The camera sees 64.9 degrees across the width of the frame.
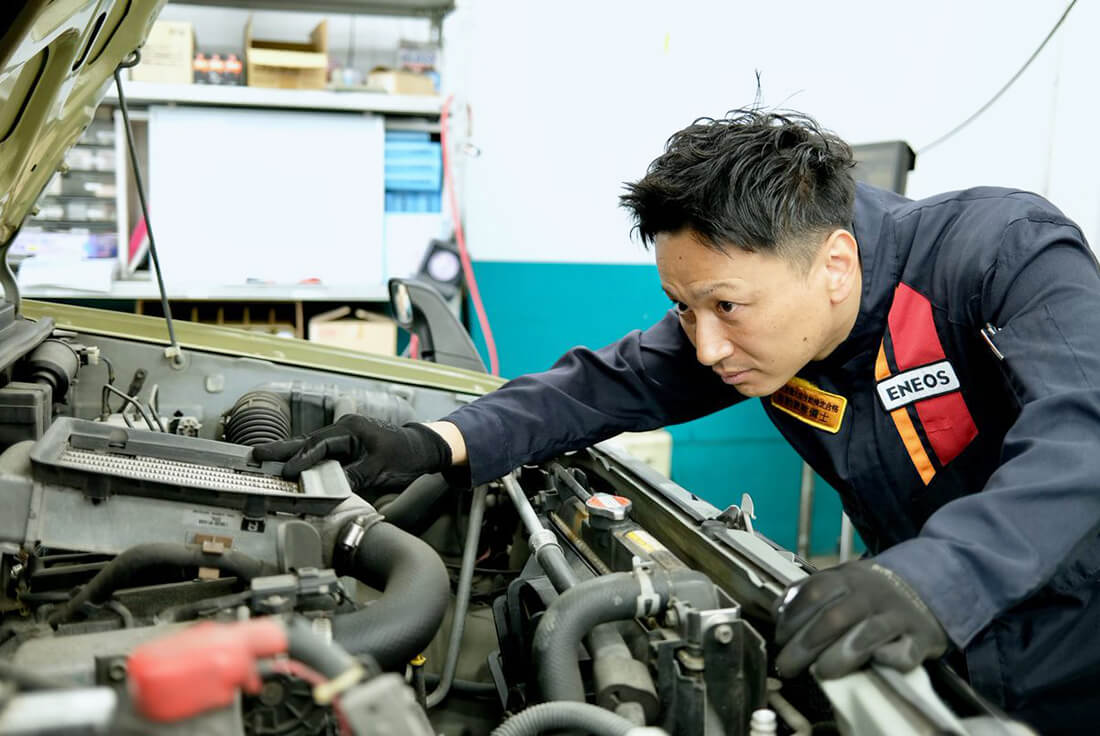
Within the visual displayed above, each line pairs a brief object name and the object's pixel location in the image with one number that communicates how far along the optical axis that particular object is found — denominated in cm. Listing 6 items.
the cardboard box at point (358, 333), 345
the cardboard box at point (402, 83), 340
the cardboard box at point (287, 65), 329
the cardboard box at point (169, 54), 322
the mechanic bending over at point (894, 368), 90
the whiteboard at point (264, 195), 331
